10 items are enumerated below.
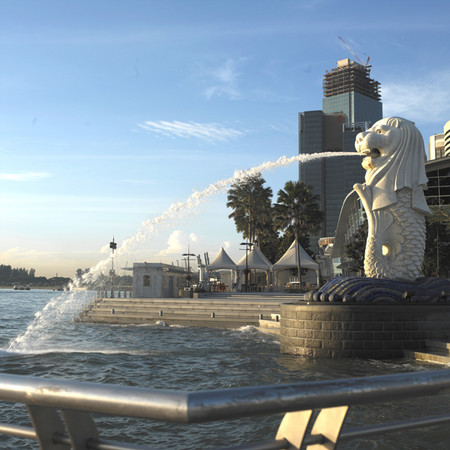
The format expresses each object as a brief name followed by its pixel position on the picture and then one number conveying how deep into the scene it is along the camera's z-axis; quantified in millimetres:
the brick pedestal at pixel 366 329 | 13758
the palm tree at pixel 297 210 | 42188
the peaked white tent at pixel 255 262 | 41312
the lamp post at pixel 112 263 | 30897
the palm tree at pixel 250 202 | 53625
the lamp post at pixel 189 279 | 39312
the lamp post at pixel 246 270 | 40412
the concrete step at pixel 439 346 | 13273
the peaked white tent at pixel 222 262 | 40719
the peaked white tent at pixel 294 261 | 41719
